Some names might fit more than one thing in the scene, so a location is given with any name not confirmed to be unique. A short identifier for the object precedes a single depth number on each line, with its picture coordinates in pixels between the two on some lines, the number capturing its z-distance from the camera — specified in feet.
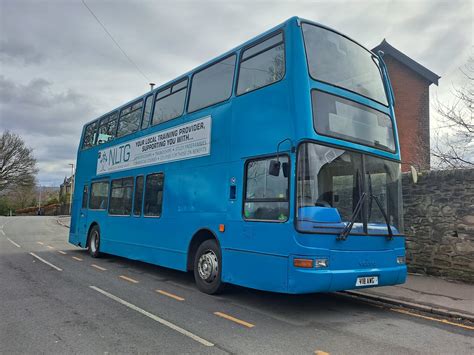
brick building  64.08
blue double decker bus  17.99
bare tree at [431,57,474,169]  36.19
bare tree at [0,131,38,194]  166.50
